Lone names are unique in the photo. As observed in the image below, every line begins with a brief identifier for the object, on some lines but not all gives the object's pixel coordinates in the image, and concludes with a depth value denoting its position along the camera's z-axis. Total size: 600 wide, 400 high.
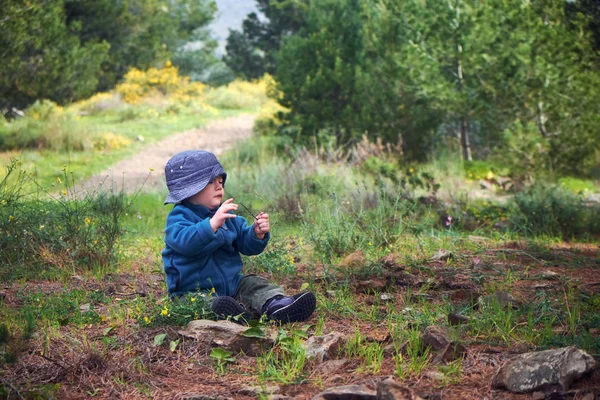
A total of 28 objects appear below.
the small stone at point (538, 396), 2.82
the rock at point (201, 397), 2.95
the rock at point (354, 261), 4.89
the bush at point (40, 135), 15.46
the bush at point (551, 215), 7.41
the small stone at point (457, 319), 3.70
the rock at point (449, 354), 3.23
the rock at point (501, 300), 3.98
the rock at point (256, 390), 2.97
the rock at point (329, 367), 3.19
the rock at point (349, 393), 2.77
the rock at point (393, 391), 2.68
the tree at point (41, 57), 13.84
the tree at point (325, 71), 14.19
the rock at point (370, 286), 4.55
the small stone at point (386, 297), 4.36
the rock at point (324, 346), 3.33
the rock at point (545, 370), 2.85
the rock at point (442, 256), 5.34
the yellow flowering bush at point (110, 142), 16.52
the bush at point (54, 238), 5.24
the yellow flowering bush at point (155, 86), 25.67
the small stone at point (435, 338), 3.31
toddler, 3.86
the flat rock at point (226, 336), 3.49
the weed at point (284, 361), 3.13
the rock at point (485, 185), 12.49
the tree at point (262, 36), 29.19
